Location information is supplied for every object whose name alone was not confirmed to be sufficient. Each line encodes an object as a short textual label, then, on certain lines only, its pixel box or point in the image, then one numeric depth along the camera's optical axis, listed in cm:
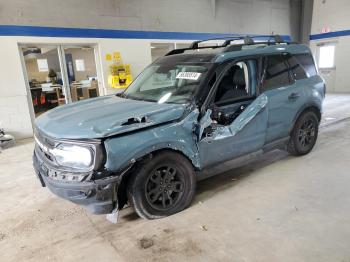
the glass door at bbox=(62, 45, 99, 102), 717
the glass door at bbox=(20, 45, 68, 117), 664
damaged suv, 233
